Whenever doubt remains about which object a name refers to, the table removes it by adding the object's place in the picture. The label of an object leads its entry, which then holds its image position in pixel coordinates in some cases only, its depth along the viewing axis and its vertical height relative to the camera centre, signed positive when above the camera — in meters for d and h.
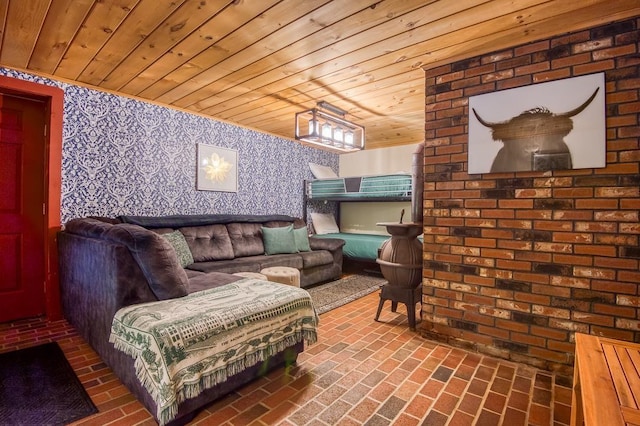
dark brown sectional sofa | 1.78 -0.51
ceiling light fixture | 3.52 +1.02
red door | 2.89 -0.01
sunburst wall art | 4.18 +0.58
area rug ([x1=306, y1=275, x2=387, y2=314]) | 3.53 -1.08
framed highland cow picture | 1.97 +0.61
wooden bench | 0.95 -0.62
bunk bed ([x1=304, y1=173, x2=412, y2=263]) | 4.92 +0.27
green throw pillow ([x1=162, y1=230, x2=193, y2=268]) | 3.31 -0.43
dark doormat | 1.60 -1.10
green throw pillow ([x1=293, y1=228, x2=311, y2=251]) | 4.57 -0.44
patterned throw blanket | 1.46 -0.70
